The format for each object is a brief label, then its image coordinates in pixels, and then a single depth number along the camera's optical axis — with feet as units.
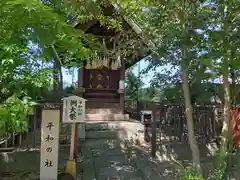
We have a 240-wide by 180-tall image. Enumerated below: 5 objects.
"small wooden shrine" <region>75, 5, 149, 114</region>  21.63
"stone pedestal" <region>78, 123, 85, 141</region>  15.93
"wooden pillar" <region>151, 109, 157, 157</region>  14.29
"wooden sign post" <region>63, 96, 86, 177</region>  11.71
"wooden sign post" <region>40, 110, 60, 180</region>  11.20
